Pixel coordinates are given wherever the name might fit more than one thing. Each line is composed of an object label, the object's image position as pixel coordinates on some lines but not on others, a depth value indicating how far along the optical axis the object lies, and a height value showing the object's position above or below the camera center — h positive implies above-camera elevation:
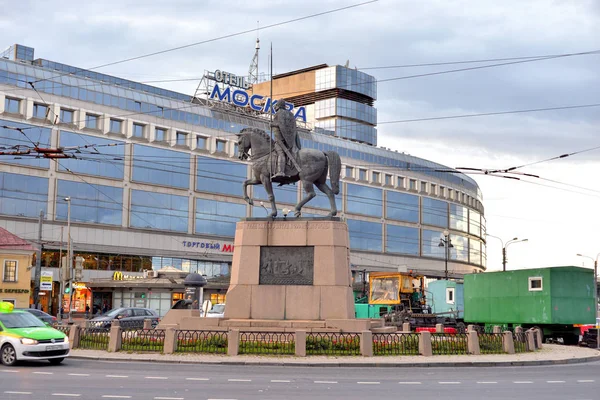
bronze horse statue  29.11 +5.29
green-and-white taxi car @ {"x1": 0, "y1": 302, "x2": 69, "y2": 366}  21.06 -1.07
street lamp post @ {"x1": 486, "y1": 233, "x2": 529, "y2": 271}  72.56 +5.74
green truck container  35.62 +0.57
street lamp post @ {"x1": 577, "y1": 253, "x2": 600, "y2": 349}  35.12 -0.56
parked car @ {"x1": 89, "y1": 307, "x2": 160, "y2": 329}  38.12 -0.66
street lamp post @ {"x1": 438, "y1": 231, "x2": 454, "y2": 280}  63.34 +5.65
